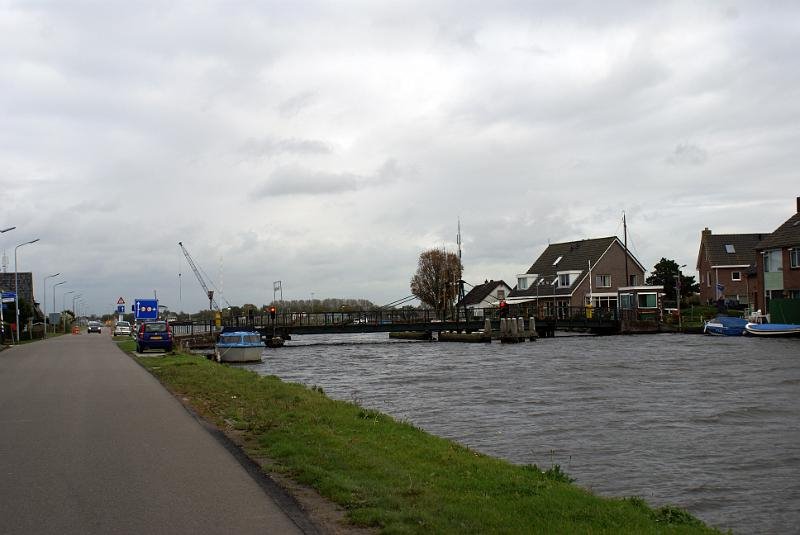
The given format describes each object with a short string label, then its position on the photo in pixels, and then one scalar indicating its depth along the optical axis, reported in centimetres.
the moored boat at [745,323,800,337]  6139
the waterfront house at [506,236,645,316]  10019
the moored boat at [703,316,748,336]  6881
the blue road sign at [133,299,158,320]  8406
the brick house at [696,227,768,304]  9712
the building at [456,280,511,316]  14088
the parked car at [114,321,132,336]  9342
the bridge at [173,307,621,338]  7912
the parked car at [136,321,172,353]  5194
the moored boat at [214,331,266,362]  5312
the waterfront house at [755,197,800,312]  6519
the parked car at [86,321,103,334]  12637
